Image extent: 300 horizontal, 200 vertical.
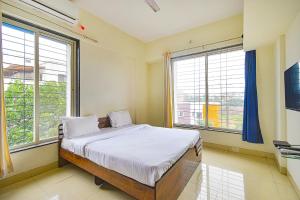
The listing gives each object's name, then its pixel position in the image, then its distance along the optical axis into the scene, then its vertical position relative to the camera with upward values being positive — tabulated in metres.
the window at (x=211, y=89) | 3.03 +0.26
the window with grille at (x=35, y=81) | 1.98 +0.31
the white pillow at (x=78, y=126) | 2.31 -0.46
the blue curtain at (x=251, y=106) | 2.70 -0.12
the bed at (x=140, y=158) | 1.35 -0.69
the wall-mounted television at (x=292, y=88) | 1.37 +0.13
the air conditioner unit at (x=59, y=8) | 2.00 +1.42
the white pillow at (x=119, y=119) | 3.13 -0.44
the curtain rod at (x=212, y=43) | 2.92 +1.31
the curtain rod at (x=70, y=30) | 1.95 +1.29
